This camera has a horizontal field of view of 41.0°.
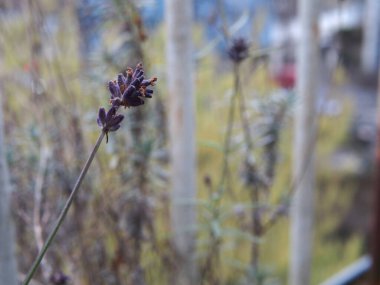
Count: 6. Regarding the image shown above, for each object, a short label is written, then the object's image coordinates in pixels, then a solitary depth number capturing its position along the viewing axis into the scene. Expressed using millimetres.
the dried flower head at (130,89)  345
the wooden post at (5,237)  491
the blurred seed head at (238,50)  641
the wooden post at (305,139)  1090
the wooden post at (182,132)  902
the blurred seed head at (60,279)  481
